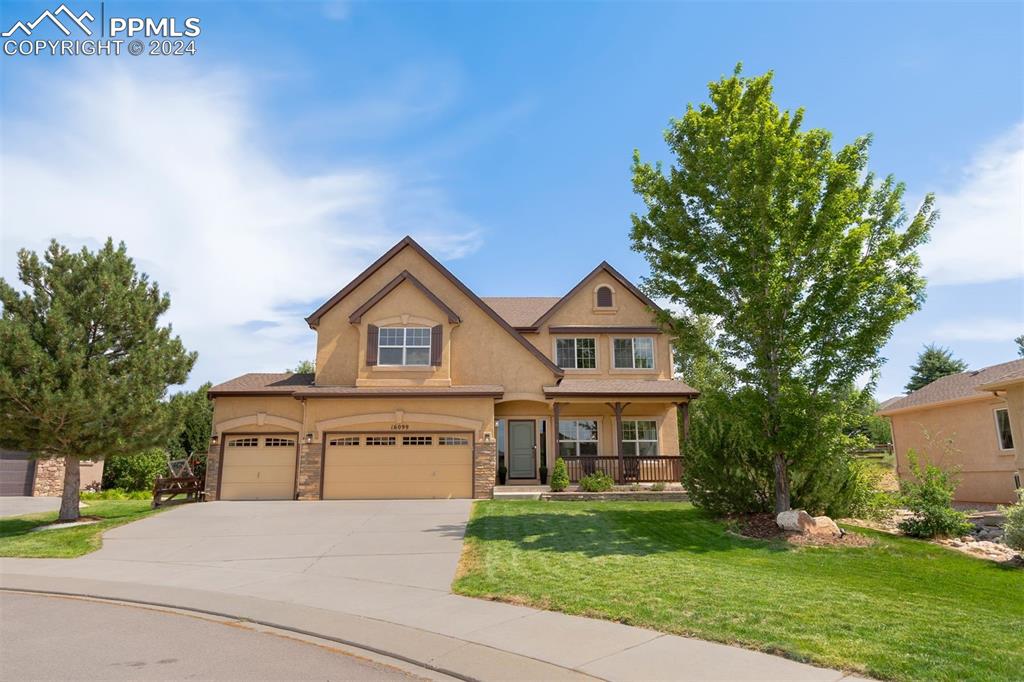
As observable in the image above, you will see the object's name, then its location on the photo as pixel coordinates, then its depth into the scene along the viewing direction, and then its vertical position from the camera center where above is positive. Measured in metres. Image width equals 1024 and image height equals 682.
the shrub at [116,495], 26.69 -1.81
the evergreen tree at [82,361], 16.55 +2.55
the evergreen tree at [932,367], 43.62 +5.85
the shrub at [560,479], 20.25 -0.90
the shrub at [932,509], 12.97 -1.23
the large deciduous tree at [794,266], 13.02 +3.95
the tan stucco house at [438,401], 20.92 +1.81
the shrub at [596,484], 20.25 -1.06
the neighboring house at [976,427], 17.80 +0.79
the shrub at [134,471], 28.67 -0.83
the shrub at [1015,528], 11.19 -1.42
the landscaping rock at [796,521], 12.59 -1.43
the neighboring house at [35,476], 27.33 -1.01
